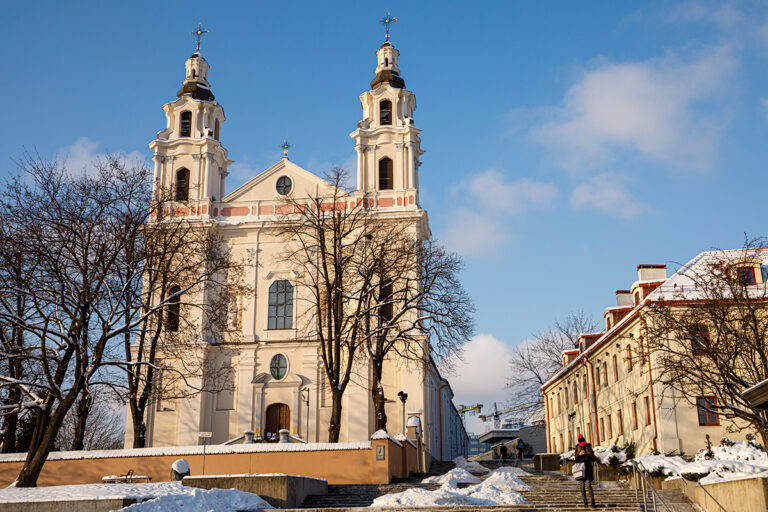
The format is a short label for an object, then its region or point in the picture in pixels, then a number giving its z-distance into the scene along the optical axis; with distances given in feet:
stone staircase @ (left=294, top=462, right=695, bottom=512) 53.78
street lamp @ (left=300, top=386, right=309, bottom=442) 120.37
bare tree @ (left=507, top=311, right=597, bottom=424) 178.91
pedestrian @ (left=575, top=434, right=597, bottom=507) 53.88
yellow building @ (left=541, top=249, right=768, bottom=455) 84.58
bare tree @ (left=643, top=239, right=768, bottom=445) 64.18
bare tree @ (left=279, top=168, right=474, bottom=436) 98.68
